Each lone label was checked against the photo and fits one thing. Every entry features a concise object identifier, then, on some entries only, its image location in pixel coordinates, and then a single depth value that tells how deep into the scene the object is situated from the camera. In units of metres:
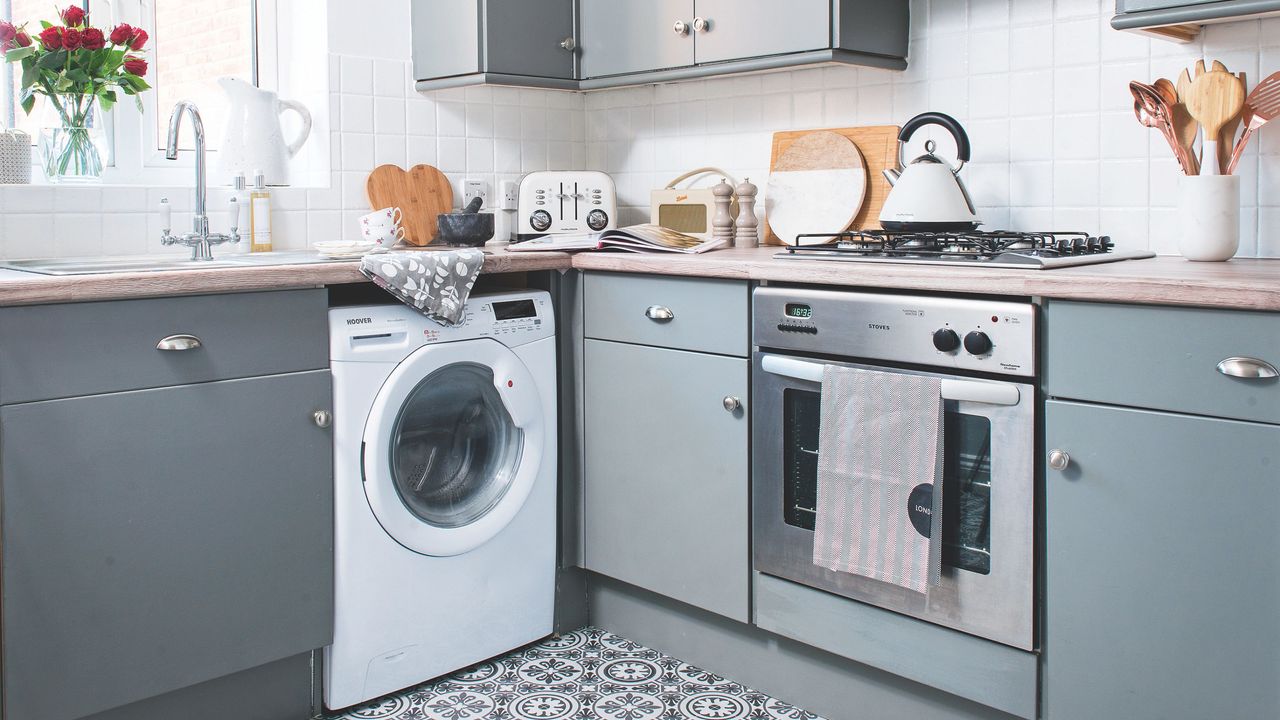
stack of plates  2.41
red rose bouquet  2.48
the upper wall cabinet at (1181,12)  1.86
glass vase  2.52
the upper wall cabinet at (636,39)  2.48
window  2.68
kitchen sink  2.08
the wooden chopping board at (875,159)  2.64
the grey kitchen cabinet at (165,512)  1.84
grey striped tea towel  1.93
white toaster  3.09
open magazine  2.53
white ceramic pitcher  2.75
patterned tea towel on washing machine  2.21
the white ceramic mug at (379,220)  2.68
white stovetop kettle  2.29
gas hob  1.91
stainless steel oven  1.83
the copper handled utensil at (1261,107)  2.00
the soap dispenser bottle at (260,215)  2.73
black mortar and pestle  2.86
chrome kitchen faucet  2.39
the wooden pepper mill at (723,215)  2.79
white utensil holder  2.02
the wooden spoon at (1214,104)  1.98
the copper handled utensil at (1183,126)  2.09
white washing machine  2.25
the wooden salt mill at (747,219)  2.75
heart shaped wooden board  3.01
